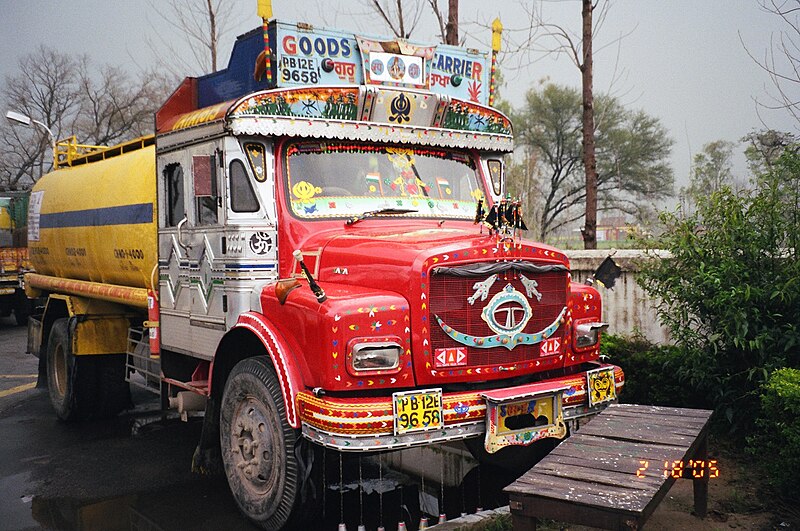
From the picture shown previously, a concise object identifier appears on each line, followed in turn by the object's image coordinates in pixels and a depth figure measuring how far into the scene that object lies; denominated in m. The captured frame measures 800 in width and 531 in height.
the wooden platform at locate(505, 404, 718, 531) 3.67
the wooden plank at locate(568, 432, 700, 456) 4.40
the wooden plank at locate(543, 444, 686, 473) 4.25
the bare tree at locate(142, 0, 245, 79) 16.91
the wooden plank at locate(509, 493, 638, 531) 3.57
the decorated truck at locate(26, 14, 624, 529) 4.64
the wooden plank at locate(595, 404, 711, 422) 5.11
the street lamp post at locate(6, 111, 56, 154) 12.39
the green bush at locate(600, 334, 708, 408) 6.75
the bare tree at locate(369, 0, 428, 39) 11.41
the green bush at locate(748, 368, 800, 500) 5.00
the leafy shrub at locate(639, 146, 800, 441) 5.99
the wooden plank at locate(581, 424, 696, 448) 4.55
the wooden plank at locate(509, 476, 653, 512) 3.63
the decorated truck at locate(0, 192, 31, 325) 18.86
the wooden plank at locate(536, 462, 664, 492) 3.90
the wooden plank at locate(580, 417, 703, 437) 4.75
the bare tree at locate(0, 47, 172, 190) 37.12
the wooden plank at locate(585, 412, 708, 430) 4.93
